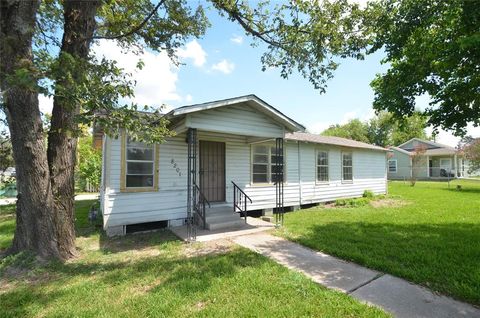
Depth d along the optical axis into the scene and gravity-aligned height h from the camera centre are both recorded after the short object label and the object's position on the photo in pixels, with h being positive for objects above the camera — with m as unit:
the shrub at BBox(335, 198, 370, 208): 11.95 -1.51
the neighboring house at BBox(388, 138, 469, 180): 31.11 +0.75
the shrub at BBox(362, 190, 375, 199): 14.01 -1.29
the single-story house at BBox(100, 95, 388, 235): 6.97 +0.09
